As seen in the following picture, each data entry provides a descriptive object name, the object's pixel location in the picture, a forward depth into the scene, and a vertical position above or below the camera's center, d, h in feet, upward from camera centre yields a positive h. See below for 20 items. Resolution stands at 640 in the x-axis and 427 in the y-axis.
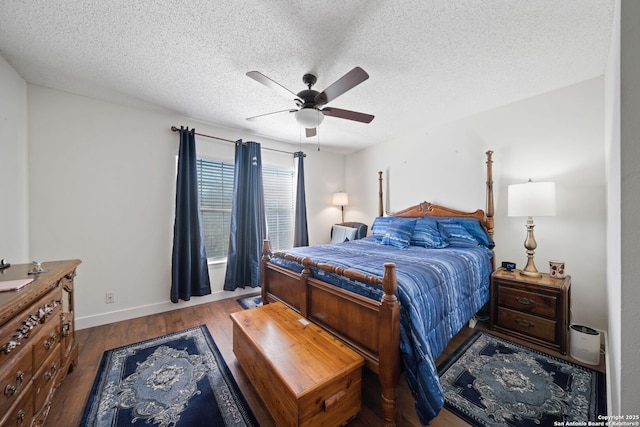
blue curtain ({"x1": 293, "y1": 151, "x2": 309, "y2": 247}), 13.91 -0.07
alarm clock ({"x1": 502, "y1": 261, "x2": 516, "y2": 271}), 8.50 -2.04
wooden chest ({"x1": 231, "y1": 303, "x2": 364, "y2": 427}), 3.97 -2.92
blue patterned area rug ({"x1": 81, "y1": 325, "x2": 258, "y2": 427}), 4.75 -4.12
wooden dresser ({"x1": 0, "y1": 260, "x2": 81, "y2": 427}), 3.39 -2.26
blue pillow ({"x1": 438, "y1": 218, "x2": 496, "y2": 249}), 9.16 -0.79
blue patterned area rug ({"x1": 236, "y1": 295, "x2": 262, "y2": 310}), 10.52 -4.15
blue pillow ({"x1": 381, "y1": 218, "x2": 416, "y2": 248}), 9.88 -0.96
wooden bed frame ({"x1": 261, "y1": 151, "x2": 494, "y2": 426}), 4.42 -2.43
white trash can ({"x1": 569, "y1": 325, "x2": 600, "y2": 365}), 6.18 -3.66
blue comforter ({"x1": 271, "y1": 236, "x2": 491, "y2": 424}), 4.31 -1.92
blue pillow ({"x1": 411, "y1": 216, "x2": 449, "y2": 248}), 9.41 -1.02
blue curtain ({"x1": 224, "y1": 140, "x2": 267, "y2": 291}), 11.38 -0.43
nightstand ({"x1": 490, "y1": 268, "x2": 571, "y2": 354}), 6.79 -3.04
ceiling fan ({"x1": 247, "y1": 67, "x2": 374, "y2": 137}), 5.58 +3.12
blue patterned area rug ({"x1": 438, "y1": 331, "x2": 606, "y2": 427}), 4.72 -4.12
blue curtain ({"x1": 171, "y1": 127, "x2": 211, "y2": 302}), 9.84 -0.95
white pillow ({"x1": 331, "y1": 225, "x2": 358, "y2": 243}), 14.02 -1.36
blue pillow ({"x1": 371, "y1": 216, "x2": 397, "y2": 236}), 11.59 -0.72
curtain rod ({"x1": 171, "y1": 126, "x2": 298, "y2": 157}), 9.98 +3.58
